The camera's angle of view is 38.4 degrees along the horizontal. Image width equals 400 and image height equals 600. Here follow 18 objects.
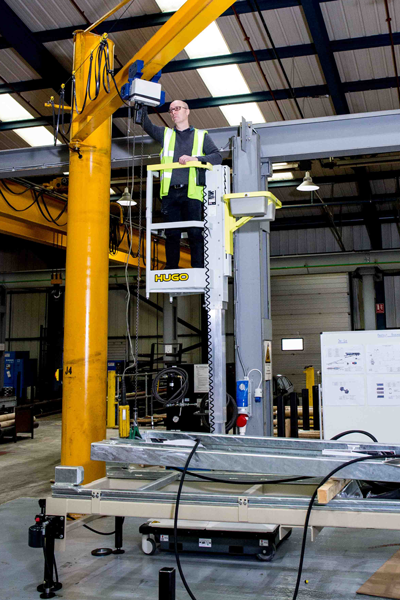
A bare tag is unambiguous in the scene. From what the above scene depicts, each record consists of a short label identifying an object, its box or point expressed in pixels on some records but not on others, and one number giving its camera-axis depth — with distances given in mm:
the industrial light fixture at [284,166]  11492
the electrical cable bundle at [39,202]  8991
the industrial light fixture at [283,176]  13322
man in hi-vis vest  4957
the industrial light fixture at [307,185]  10922
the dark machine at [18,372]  18922
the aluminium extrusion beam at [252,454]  3059
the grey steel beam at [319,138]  6230
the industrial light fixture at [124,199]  10474
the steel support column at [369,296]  15930
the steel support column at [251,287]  6160
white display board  6355
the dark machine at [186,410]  9289
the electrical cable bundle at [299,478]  2941
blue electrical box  6012
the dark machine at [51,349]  19047
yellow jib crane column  6039
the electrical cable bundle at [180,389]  4848
